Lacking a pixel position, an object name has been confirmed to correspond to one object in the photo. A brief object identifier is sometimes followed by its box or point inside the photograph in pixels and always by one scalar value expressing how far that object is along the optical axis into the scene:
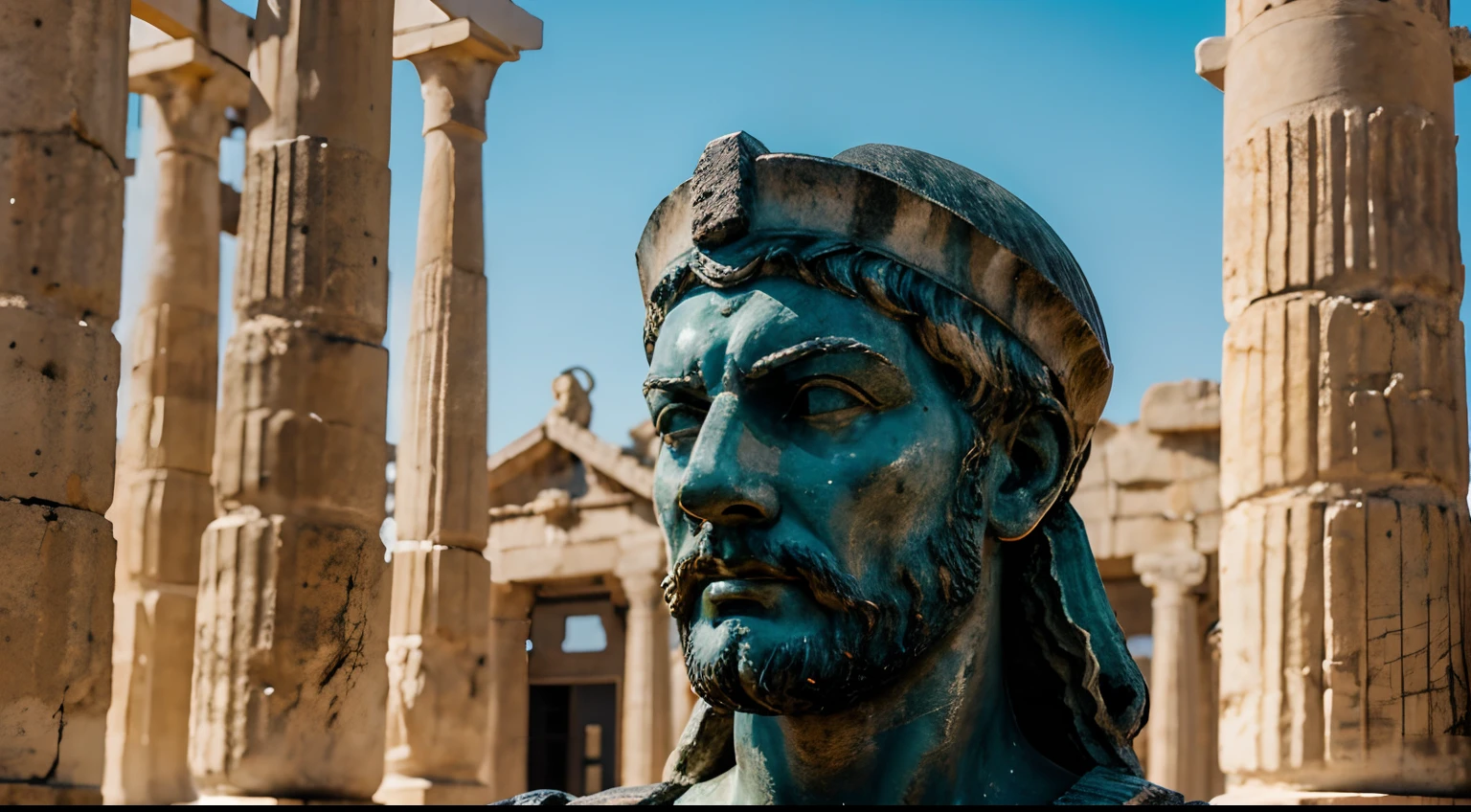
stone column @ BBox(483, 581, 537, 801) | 23.81
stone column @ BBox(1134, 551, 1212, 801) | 18.17
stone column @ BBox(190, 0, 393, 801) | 10.17
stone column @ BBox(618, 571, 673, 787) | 21.30
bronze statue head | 1.75
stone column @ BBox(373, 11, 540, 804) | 13.91
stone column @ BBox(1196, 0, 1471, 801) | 7.95
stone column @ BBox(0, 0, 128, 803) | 7.19
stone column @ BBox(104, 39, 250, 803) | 13.55
